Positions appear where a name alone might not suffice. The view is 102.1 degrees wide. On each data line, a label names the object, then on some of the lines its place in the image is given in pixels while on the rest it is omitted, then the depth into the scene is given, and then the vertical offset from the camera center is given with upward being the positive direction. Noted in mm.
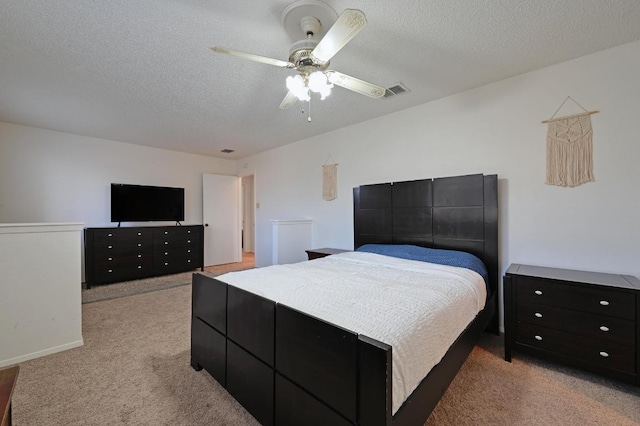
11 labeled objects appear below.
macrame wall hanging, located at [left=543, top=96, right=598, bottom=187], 2180 +534
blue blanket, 2363 -439
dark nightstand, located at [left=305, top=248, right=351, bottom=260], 3629 -558
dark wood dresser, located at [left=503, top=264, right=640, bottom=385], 1690 -767
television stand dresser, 4055 -643
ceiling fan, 1503 +970
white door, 5672 -94
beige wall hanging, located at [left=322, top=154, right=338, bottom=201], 4070 +522
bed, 979 -696
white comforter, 1116 -499
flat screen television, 4484 +217
